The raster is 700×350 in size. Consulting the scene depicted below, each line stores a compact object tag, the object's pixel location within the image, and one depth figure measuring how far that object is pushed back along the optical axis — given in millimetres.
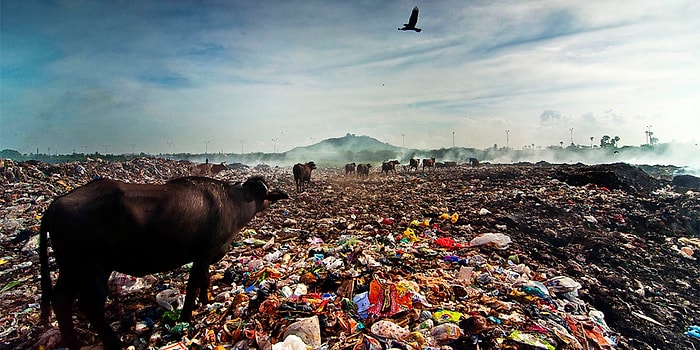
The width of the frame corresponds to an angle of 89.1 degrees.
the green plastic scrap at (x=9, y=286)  5105
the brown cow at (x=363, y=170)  24875
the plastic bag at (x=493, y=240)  6934
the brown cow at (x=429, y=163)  34447
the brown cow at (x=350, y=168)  26944
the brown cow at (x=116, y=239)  3225
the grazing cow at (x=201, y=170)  26909
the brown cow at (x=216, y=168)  28147
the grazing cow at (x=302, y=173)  16125
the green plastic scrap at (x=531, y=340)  3246
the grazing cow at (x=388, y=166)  27327
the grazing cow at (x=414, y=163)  32834
